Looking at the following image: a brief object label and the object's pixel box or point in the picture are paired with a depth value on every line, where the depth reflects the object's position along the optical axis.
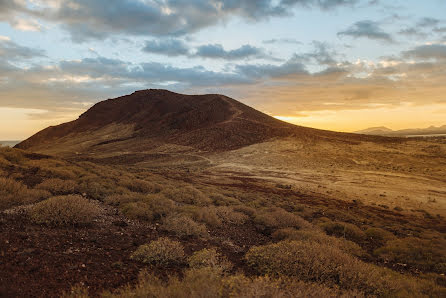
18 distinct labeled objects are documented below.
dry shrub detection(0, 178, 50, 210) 8.52
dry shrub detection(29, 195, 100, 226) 7.53
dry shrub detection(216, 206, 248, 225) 11.10
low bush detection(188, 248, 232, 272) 5.92
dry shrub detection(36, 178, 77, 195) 10.54
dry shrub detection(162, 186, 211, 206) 13.16
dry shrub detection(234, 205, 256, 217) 12.73
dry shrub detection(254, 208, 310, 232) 11.30
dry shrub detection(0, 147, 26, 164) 15.76
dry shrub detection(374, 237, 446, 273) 8.98
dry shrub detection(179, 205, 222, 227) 10.12
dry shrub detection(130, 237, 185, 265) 6.23
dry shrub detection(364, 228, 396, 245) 11.73
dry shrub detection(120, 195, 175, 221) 9.63
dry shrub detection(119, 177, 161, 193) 13.88
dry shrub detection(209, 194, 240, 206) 14.49
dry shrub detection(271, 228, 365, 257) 8.81
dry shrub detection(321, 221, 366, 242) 11.84
